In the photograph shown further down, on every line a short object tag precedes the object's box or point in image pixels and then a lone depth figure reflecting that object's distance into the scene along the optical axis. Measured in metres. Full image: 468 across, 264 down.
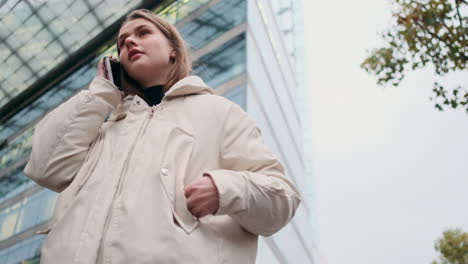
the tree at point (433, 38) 5.34
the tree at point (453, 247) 11.21
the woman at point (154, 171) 1.24
